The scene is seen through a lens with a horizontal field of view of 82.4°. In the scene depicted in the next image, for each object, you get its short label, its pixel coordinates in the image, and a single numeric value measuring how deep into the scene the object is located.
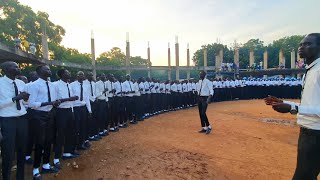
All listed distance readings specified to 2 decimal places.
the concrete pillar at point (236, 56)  26.76
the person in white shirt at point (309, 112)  1.89
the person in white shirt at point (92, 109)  5.30
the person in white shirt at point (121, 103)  7.07
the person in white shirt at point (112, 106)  6.77
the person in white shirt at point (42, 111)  3.47
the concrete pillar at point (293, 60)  26.16
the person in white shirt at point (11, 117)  2.98
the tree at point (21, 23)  16.76
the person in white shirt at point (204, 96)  6.25
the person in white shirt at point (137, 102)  7.88
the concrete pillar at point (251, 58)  26.74
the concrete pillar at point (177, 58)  28.67
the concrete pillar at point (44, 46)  13.85
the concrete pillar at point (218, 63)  26.34
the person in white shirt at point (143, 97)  8.59
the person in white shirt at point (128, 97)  7.32
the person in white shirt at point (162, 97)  10.33
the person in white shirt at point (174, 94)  11.26
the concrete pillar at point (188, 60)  29.65
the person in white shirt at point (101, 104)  5.96
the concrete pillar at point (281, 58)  25.02
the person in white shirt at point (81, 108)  4.57
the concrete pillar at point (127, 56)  25.70
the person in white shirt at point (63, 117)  4.03
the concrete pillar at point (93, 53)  22.91
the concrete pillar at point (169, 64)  28.81
